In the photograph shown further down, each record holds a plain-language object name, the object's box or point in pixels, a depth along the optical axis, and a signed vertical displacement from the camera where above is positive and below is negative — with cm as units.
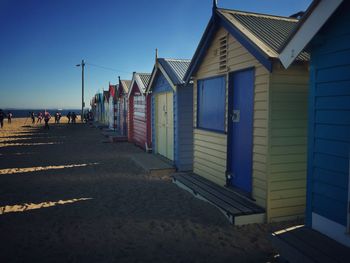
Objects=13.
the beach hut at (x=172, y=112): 1003 -12
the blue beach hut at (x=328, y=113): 376 -6
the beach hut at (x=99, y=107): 4147 +20
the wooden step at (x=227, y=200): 548 -189
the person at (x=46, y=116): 3025 -84
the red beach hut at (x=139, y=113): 1429 -22
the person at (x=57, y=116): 4264 -110
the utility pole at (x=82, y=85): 4232 +331
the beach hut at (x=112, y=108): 2653 +4
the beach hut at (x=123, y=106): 2081 +19
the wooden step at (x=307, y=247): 343 -170
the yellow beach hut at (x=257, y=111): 546 -5
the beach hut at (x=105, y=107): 3391 +16
